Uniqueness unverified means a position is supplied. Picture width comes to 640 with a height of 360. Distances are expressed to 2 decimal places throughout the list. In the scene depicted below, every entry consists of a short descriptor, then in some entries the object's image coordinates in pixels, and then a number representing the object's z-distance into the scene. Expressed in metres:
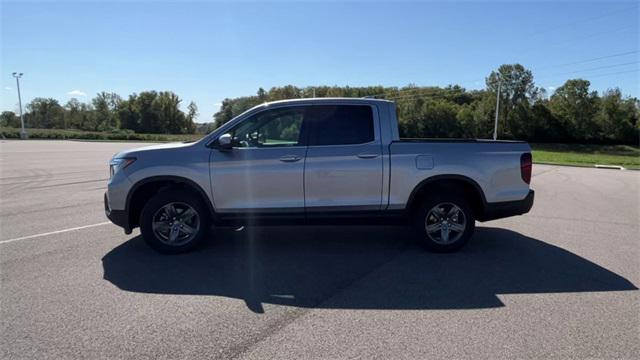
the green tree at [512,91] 73.62
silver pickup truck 5.42
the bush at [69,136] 67.31
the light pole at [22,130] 64.62
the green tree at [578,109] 70.75
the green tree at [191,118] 116.30
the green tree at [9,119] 121.24
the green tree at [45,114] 116.00
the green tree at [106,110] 111.46
